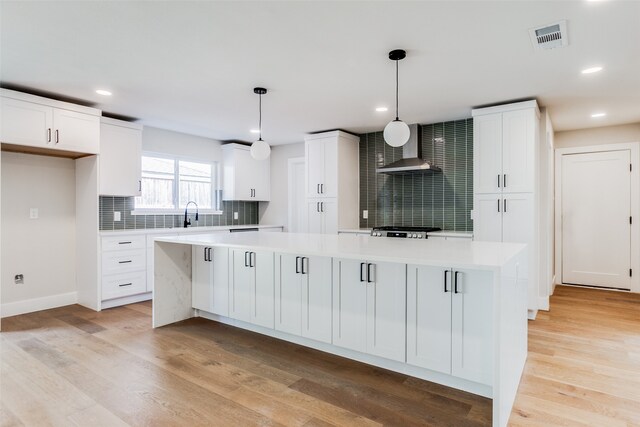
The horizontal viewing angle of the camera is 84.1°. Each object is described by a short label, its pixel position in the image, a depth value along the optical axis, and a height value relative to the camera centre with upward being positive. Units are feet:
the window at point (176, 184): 16.76 +1.47
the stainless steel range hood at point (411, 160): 15.35 +2.23
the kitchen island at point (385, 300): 6.63 -2.12
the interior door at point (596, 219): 16.30 -0.46
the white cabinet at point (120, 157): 13.94 +2.26
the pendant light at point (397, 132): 9.07 +2.03
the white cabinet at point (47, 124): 10.87 +2.97
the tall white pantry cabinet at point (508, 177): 12.37 +1.21
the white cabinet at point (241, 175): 19.58 +2.11
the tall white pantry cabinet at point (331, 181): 17.28 +1.52
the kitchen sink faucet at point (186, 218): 17.57 -0.29
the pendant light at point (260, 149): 11.54 +2.07
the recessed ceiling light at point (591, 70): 9.61 +3.83
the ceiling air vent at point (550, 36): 7.47 +3.83
